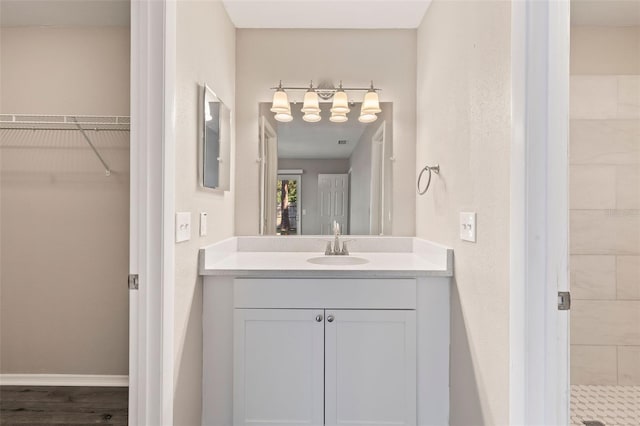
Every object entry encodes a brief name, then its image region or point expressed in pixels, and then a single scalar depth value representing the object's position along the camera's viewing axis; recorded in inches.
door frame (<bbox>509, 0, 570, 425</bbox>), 41.5
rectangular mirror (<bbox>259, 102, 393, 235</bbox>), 93.4
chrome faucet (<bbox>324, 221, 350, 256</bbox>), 86.7
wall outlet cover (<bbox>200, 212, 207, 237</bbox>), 67.4
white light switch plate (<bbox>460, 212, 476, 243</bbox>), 55.9
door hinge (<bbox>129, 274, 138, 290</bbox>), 50.7
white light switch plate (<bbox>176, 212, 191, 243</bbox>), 55.7
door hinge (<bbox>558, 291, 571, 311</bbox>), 41.8
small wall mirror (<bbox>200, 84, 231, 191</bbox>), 68.1
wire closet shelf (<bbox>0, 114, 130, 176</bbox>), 88.4
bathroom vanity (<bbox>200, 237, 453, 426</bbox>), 65.7
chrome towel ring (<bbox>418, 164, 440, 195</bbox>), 74.3
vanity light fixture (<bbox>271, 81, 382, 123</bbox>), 91.6
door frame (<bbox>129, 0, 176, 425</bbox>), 50.1
